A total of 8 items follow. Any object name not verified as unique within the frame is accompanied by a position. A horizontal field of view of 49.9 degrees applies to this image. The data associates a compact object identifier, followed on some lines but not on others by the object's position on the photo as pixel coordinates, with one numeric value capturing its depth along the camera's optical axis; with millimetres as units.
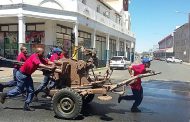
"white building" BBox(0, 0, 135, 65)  15447
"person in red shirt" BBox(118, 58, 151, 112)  5381
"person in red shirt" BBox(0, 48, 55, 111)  5114
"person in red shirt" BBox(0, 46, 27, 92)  6219
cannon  4798
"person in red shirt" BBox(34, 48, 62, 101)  5671
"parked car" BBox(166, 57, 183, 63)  49211
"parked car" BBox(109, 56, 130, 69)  21621
